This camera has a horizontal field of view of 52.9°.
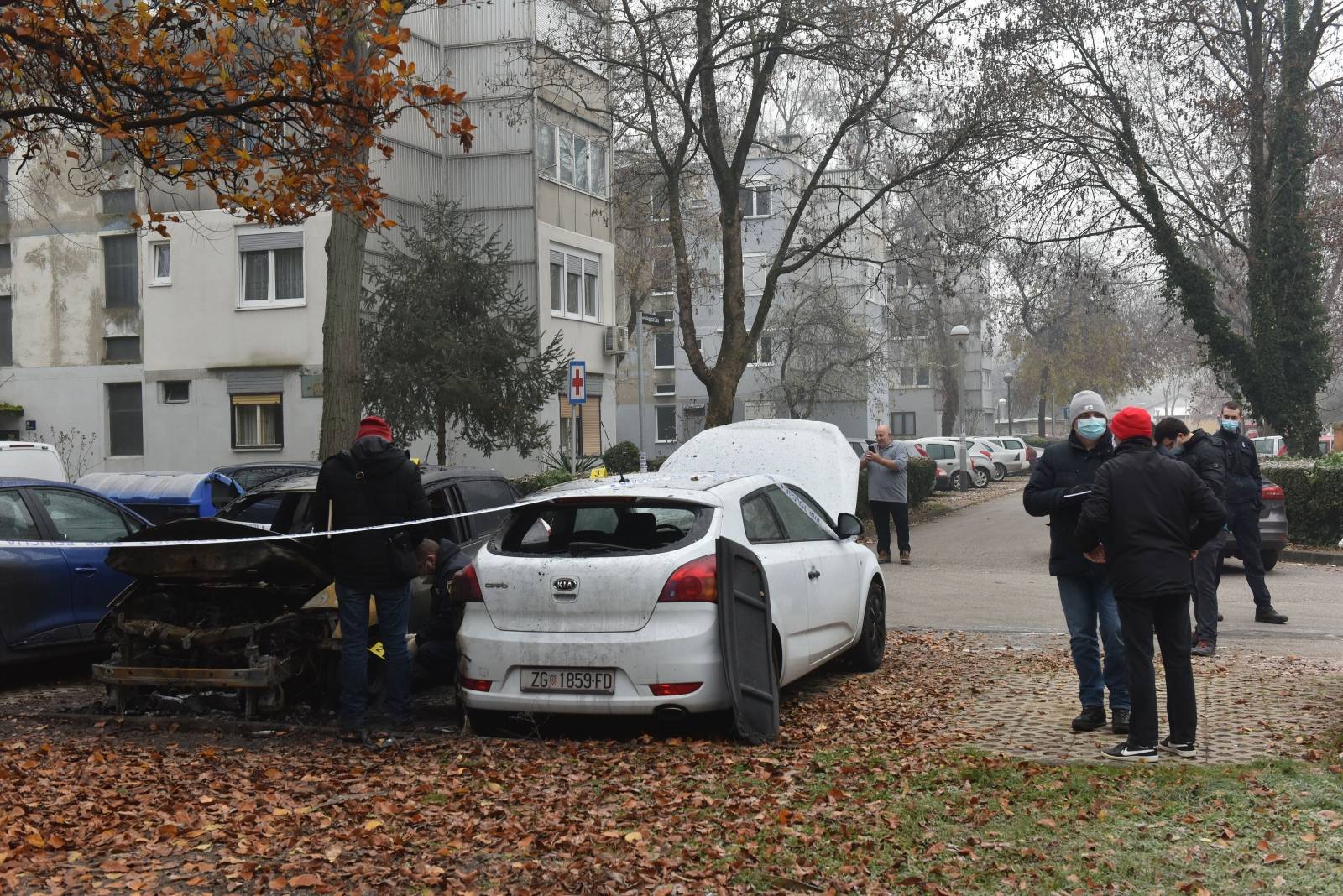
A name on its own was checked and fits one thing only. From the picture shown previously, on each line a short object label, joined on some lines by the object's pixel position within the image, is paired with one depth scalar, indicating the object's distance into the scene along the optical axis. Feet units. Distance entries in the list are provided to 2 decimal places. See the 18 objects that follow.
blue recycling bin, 42.75
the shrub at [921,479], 103.65
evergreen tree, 82.89
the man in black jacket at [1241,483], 39.58
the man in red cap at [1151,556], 23.40
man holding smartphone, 61.53
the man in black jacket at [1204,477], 34.04
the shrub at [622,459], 108.99
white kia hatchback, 24.50
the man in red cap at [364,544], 26.18
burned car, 26.86
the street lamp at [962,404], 130.72
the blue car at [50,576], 30.63
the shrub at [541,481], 76.43
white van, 46.06
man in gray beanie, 25.81
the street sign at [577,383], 66.44
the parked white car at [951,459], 141.05
